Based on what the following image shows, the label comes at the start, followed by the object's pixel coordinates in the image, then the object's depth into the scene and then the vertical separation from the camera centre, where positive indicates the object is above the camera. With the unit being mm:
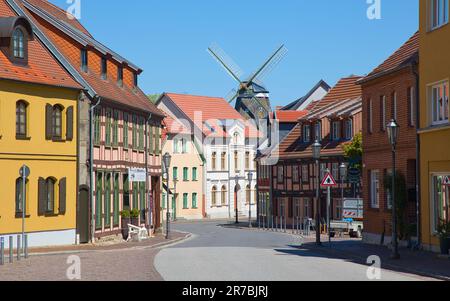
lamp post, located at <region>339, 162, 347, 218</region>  51469 +1152
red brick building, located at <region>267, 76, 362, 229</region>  62406 +2737
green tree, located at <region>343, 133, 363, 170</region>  54125 +2473
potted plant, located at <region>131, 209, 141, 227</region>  44031 -1330
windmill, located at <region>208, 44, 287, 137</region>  111438 +11411
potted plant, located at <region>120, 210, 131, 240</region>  43253 -1508
